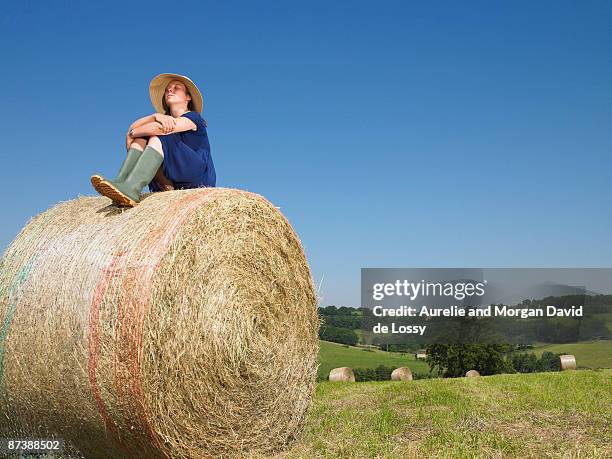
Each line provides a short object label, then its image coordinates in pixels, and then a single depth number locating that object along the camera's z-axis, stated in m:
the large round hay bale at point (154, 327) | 4.30
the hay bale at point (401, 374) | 16.31
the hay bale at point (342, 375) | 13.89
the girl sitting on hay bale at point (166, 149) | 5.10
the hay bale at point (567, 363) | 17.73
